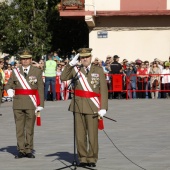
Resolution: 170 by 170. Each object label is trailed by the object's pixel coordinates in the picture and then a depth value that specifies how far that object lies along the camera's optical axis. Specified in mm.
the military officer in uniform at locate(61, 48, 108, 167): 13250
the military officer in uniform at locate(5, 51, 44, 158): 14711
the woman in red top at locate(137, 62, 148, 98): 30594
